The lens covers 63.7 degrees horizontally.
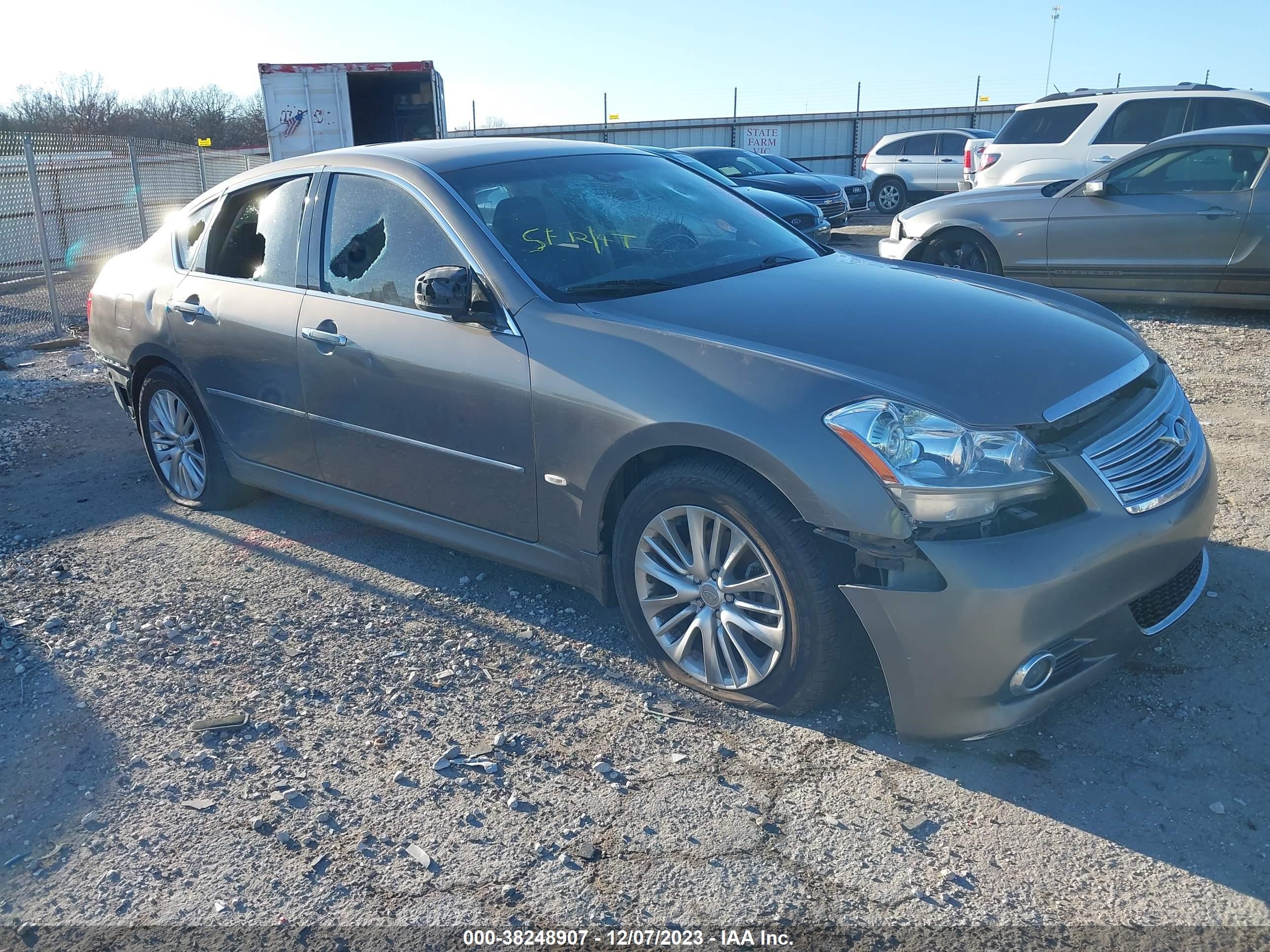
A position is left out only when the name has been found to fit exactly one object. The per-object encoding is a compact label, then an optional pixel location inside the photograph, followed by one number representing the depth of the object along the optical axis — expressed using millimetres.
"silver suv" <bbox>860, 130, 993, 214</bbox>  19406
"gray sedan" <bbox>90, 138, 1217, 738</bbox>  2764
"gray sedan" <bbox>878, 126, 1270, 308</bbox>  7953
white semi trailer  16562
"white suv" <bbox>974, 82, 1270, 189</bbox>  11141
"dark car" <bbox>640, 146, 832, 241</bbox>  12055
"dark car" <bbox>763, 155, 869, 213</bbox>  17203
